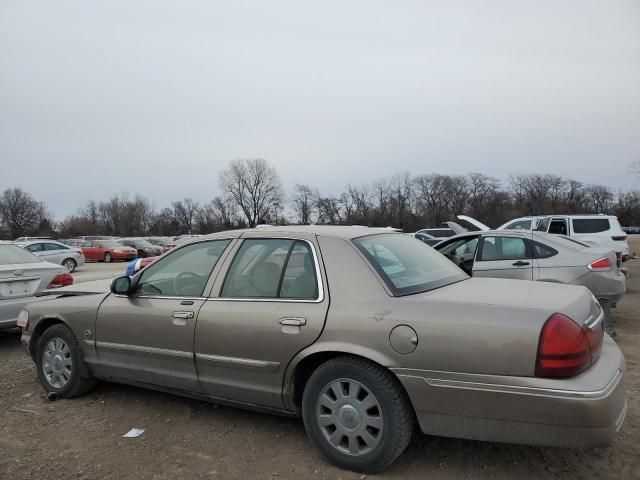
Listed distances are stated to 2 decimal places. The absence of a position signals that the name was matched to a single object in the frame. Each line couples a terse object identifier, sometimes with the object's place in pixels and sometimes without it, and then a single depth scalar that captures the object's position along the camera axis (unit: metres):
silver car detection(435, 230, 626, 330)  6.29
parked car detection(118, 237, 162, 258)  34.10
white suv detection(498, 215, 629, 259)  12.46
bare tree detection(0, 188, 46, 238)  90.44
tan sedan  2.53
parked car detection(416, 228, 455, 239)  31.66
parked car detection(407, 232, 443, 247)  24.95
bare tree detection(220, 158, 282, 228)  92.94
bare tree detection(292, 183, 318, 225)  89.00
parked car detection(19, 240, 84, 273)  20.41
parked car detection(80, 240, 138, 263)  30.45
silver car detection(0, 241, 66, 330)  5.90
